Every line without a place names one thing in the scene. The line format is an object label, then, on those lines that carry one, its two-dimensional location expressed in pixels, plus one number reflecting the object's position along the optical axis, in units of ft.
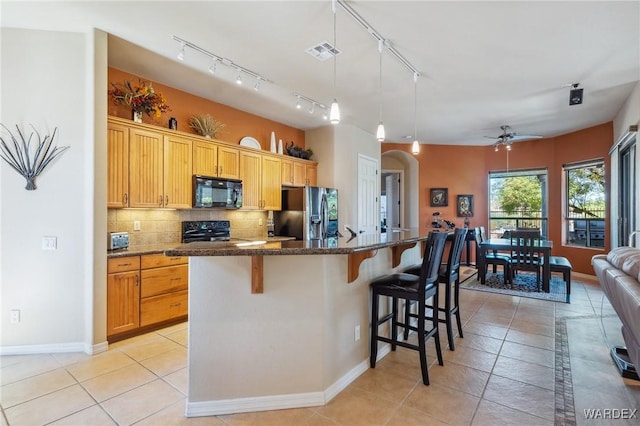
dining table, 15.93
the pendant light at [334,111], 7.74
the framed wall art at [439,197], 24.48
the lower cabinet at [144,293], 9.91
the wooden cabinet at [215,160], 13.10
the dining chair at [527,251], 16.17
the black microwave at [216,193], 12.86
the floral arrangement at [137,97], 11.03
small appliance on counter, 10.50
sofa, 5.39
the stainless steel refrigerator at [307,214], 16.49
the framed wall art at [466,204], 24.35
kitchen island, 6.52
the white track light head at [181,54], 9.91
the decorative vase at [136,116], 11.20
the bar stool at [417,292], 7.70
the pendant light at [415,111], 11.65
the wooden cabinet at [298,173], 17.17
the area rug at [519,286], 15.60
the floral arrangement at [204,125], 13.64
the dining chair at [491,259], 17.44
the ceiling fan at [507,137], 18.36
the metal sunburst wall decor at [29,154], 9.08
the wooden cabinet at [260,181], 15.12
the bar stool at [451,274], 9.50
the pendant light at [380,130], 9.54
